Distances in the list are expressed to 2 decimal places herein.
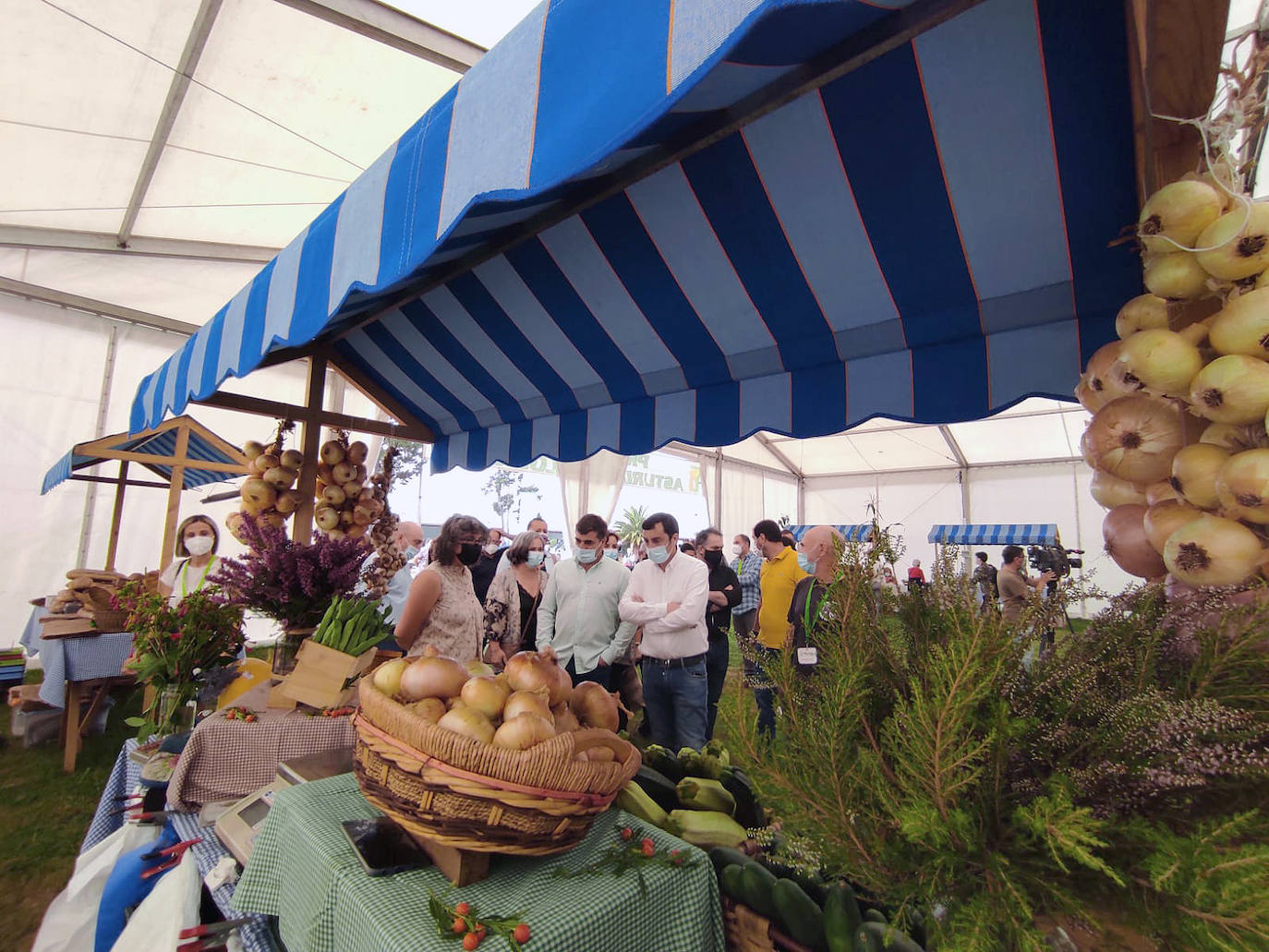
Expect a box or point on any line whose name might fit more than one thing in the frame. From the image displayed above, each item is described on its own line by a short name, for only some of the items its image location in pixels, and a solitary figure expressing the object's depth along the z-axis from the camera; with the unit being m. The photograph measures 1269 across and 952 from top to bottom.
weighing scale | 1.43
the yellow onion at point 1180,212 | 0.82
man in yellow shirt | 4.38
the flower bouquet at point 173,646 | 2.21
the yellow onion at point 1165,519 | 0.83
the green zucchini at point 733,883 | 1.08
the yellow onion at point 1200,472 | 0.79
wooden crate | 1.94
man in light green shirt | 3.54
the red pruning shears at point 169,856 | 1.54
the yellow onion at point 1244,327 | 0.75
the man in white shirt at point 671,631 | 3.41
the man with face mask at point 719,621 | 4.77
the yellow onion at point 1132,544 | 0.89
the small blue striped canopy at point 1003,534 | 18.50
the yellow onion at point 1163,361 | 0.83
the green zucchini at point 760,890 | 1.04
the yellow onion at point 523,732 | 1.01
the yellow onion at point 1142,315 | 0.91
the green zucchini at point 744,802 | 1.41
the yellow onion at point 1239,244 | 0.77
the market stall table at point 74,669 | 3.95
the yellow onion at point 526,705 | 1.08
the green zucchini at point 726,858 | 1.16
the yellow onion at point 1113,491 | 0.96
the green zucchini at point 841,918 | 0.90
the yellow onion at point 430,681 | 1.19
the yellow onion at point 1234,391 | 0.73
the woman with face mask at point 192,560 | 3.88
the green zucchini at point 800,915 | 0.96
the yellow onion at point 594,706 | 1.31
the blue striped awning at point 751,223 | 1.06
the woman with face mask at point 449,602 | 2.80
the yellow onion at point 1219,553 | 0.74
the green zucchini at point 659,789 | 1.41
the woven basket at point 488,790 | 0.95
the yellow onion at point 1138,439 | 0.87
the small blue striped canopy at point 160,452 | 5.77
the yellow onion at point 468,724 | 1.04
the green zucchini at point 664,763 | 1.58
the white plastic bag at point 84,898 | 1.64
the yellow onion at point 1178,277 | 0.85
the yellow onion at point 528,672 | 1.21
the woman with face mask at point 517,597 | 3.94
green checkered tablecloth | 0.89
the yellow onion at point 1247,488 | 0.71
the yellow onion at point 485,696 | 1.12
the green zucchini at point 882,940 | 0.86
